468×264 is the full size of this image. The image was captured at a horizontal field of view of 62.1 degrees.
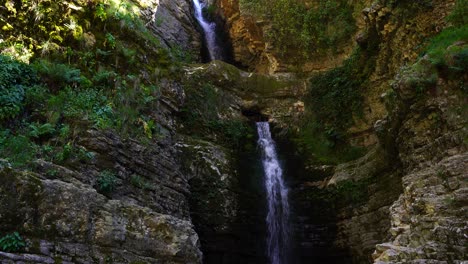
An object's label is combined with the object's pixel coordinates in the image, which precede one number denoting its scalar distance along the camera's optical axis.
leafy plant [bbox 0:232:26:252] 6.12
